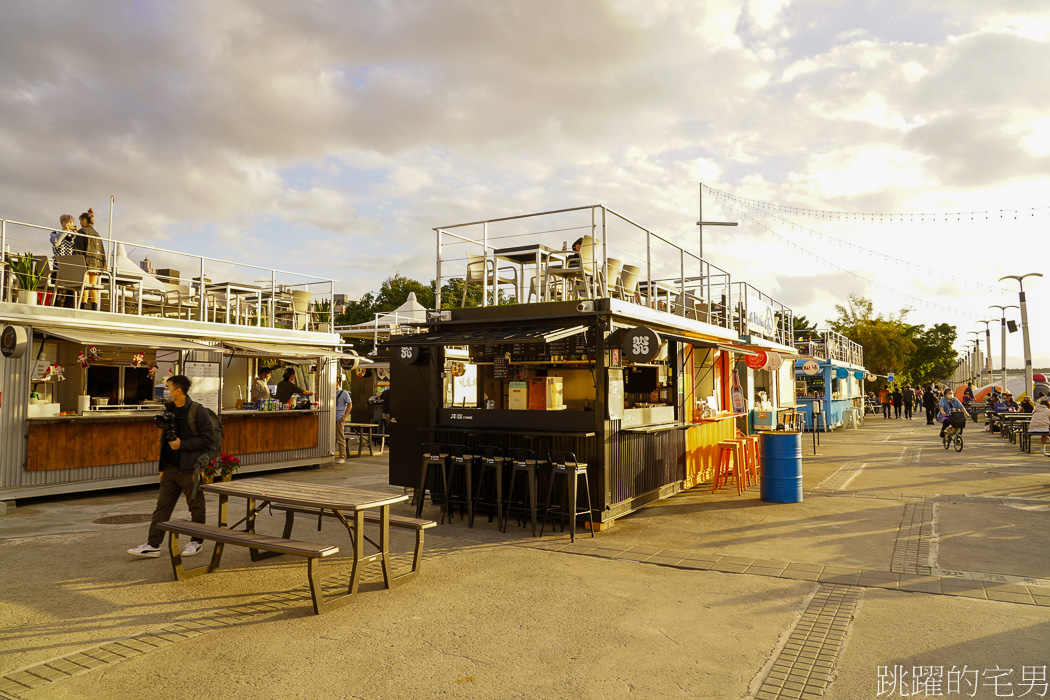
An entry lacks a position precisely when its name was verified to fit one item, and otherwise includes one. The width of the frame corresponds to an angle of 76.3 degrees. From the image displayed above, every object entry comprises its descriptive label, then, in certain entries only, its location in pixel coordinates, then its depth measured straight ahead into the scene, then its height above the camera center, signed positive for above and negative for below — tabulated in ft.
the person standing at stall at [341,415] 53.21 -1.71
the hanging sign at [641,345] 27.53 +1.95
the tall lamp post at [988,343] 149.29 +10.05
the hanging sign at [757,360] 45.16 +2.04
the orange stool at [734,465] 37.81 -4.38
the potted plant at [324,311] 56.34 +7.20
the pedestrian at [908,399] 117.08 -1.81
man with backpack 22.94 -1.96
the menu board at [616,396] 28.91 -0.19
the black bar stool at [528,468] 27.30 -3.19
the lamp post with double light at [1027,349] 80.18 +4.61
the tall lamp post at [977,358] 196.42 +9.20
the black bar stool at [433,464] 30.30 -3.30
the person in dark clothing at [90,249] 40.57 +8.98
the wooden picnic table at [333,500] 18.83 -3.11
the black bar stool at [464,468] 29.60 -3.42
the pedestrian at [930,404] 102.47 -2.40
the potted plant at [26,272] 36.60 +6.90
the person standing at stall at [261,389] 49.29 +0.46
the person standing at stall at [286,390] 55.52 +0.40
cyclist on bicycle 58.39 -2.71
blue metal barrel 33.91 -3.98
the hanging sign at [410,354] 33.24 +1.97
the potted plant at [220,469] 23.47 -2.66
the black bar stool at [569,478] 26.73 -3.53
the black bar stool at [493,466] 28.45 -3.22
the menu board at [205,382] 41.91 +0.86
